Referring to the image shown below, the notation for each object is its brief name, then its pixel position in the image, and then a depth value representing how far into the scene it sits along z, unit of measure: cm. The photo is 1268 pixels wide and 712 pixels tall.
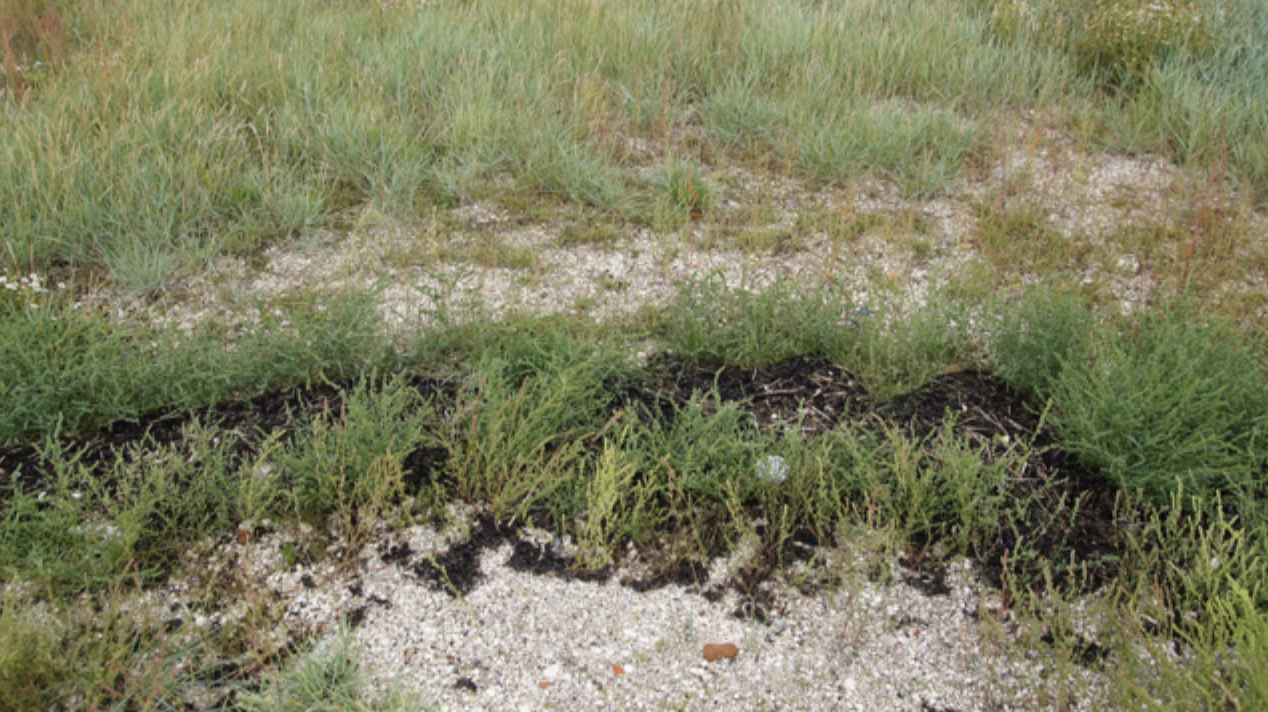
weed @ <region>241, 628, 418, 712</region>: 233
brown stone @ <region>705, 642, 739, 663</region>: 258
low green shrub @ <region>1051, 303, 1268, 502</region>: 296
